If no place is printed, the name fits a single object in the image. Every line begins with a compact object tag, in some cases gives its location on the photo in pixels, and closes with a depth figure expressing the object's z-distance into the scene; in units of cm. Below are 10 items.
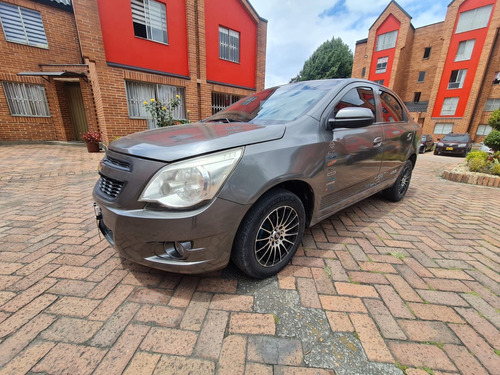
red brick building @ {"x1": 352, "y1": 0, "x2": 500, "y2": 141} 1869
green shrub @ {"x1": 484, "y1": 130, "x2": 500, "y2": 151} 605
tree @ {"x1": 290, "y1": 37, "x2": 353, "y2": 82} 2844
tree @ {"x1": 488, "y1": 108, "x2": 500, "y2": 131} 649
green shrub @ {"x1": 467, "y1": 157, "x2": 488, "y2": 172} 548
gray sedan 131
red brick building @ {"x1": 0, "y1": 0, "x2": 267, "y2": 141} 712
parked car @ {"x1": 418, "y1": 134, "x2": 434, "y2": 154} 1470
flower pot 749
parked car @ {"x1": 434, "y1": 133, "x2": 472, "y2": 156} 1314
